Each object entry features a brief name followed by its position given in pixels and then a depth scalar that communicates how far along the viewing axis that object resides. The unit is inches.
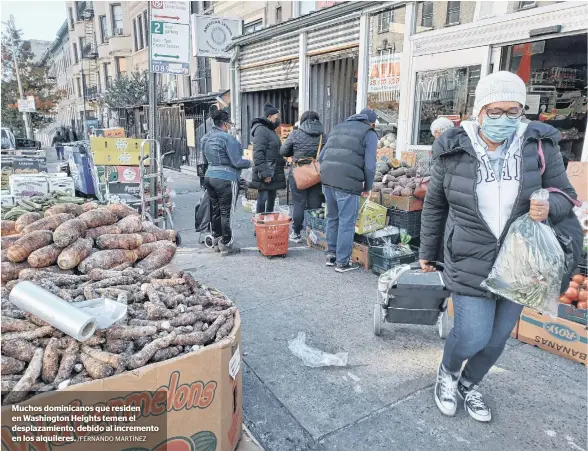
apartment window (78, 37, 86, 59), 1535.4
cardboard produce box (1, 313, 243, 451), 65.3
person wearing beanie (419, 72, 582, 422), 86.0
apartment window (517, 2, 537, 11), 207.9
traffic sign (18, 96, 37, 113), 796.6
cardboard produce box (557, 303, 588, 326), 125.0
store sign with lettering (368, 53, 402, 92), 288.8
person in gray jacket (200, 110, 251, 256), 219.5
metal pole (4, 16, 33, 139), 911.0
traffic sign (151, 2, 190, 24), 230.1
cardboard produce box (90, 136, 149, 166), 259.6
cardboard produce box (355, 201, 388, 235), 211.5
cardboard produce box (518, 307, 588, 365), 125.3
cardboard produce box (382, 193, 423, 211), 214.4
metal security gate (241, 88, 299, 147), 470.3
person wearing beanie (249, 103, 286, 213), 257.1
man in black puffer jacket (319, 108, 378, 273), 195.2
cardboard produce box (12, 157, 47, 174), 333.4
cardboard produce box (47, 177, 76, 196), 264.7
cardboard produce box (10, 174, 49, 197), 251.6
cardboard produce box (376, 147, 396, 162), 290.3
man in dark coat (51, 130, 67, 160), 1038.6
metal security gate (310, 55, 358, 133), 360.8
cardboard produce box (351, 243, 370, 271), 210.7
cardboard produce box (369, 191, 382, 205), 231.5
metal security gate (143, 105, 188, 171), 621.9
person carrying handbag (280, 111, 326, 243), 241.6
